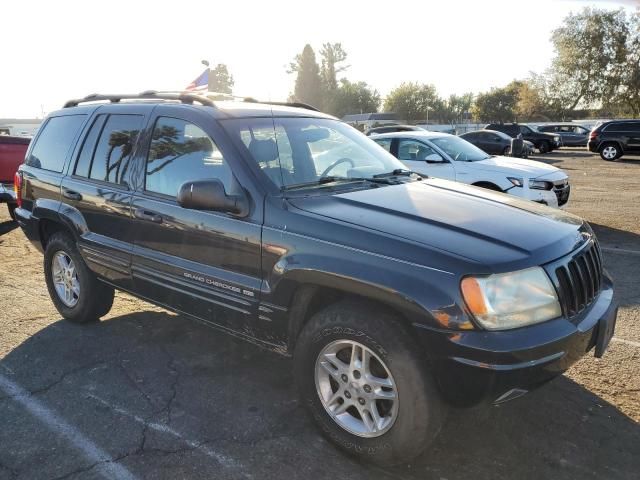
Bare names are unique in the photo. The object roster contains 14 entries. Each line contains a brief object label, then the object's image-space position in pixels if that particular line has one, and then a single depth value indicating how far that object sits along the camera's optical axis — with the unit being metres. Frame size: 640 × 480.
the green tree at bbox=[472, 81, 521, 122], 63.47
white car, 8.27
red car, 8.81
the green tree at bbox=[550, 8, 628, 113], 50.03
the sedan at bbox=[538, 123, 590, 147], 33.00
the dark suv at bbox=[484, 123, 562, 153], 30.38
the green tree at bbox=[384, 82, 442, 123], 82.25
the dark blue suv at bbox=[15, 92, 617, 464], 2.45
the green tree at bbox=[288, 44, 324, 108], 93.38
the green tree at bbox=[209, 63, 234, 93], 111.28
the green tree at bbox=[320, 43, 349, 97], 97.75
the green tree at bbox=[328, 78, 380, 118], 94.69
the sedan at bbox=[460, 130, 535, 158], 23.45
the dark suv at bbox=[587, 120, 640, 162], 22.65
